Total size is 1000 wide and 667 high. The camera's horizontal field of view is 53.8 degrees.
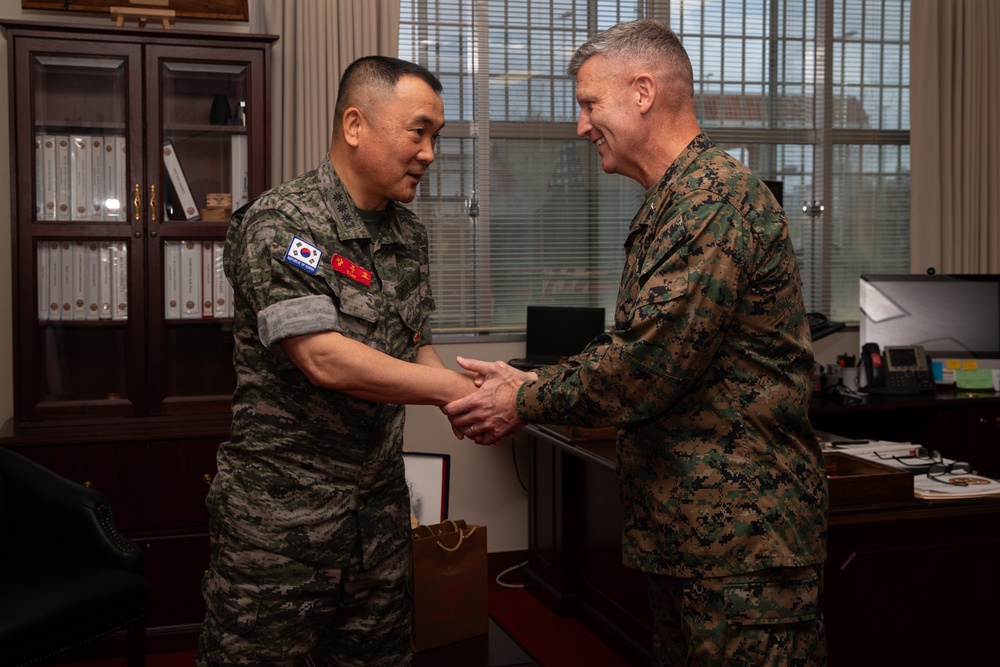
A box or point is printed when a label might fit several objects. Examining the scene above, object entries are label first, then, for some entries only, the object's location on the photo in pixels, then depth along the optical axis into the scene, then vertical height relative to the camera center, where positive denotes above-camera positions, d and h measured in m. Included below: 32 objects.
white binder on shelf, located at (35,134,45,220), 3.41 +0.47
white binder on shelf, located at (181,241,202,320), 3.58 +0.13
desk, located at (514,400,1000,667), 2.42 -0.67
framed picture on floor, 3.53 -0.60
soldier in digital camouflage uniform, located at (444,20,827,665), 1.64 -0.16
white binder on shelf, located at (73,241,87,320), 3.48 +0.13
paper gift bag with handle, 2.94 -0.81
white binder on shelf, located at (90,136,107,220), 3.46 +0.49
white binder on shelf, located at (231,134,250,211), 3.59 +0.53
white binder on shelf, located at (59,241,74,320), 3.47 +0.13
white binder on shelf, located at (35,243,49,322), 3.44 +0.13
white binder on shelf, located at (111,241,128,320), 3.51 +0.13
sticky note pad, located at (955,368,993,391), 4.32 -0.27
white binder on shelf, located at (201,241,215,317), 3.61 +0.14
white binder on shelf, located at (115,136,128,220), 3.48 +0.51
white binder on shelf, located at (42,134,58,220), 3.42 +0.48
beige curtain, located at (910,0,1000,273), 4.73 +0.89
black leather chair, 2.56 -0.74
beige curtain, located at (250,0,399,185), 3.97 +1.01
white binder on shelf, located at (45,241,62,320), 3.46 +0.13
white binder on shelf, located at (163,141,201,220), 3.52 +0.48
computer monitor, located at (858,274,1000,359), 4.43 +0.02
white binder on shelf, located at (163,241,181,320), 3.55 +0.13
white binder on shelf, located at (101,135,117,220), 3.47 +0.46
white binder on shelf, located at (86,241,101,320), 3.49 +0.12
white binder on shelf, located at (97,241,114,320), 3.50 +0.13
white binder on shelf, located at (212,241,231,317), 3.62 +0.11
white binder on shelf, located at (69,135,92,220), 3.45 +0.48
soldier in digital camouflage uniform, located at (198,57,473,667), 1.79 -0.16
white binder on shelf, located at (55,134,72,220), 3.44 +0.48
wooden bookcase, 3.38 +0.22
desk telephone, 4.21 -0.23
